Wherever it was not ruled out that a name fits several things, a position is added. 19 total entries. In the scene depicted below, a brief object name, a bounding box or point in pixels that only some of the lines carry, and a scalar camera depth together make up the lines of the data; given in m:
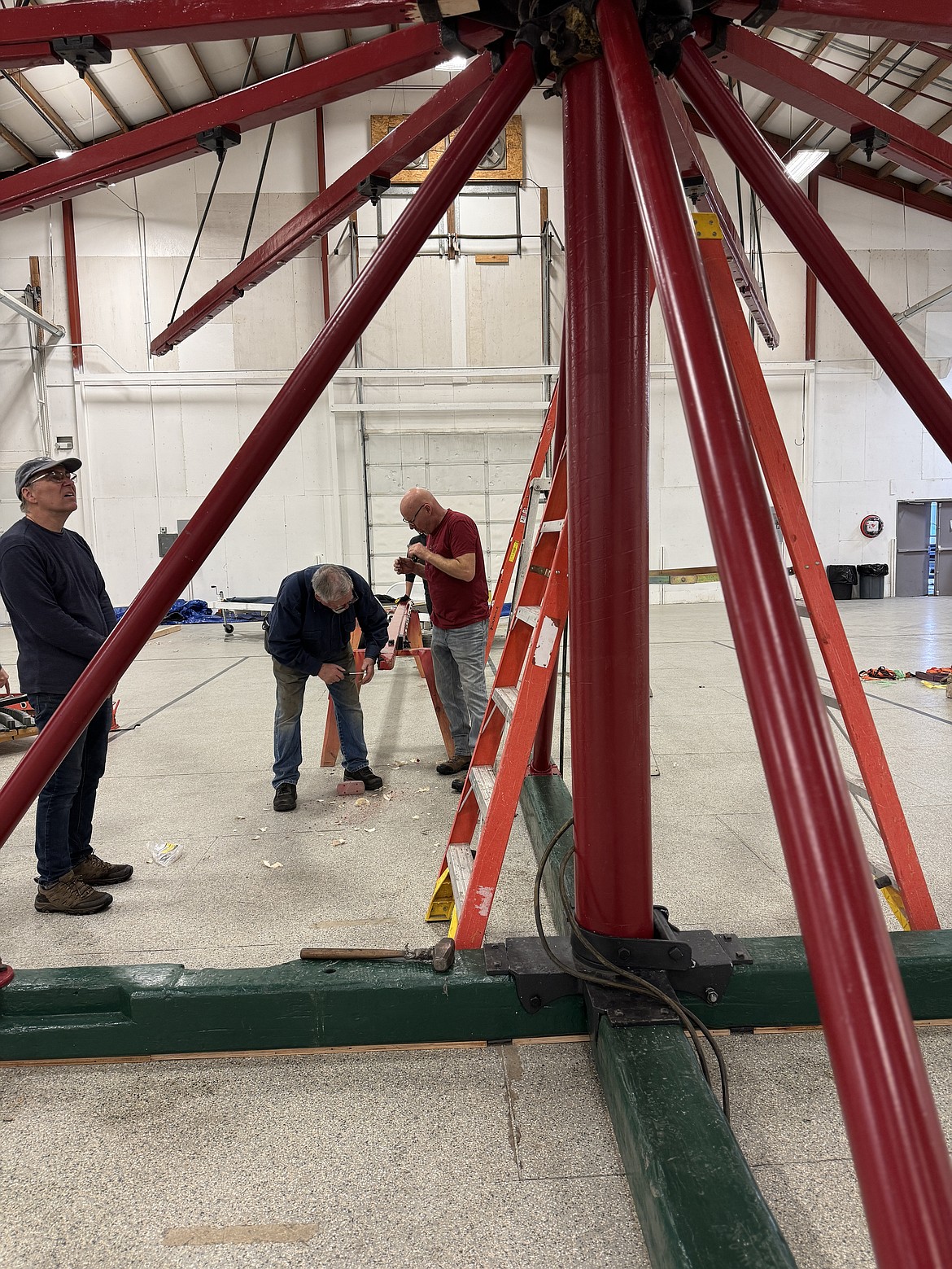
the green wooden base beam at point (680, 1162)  1.27
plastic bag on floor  3.64
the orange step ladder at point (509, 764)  2.31
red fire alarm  15.95
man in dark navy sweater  3.04
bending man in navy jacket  4.32
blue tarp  13.96
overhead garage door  14.75
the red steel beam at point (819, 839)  0.69
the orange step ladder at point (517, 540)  4.69
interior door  16.23
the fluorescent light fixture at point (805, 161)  9.29
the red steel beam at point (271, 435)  1.67
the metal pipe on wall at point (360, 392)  14.23
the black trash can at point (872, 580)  15.93
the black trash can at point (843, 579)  15.77
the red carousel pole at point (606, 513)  1.82
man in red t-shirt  4.53
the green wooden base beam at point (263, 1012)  2.08
